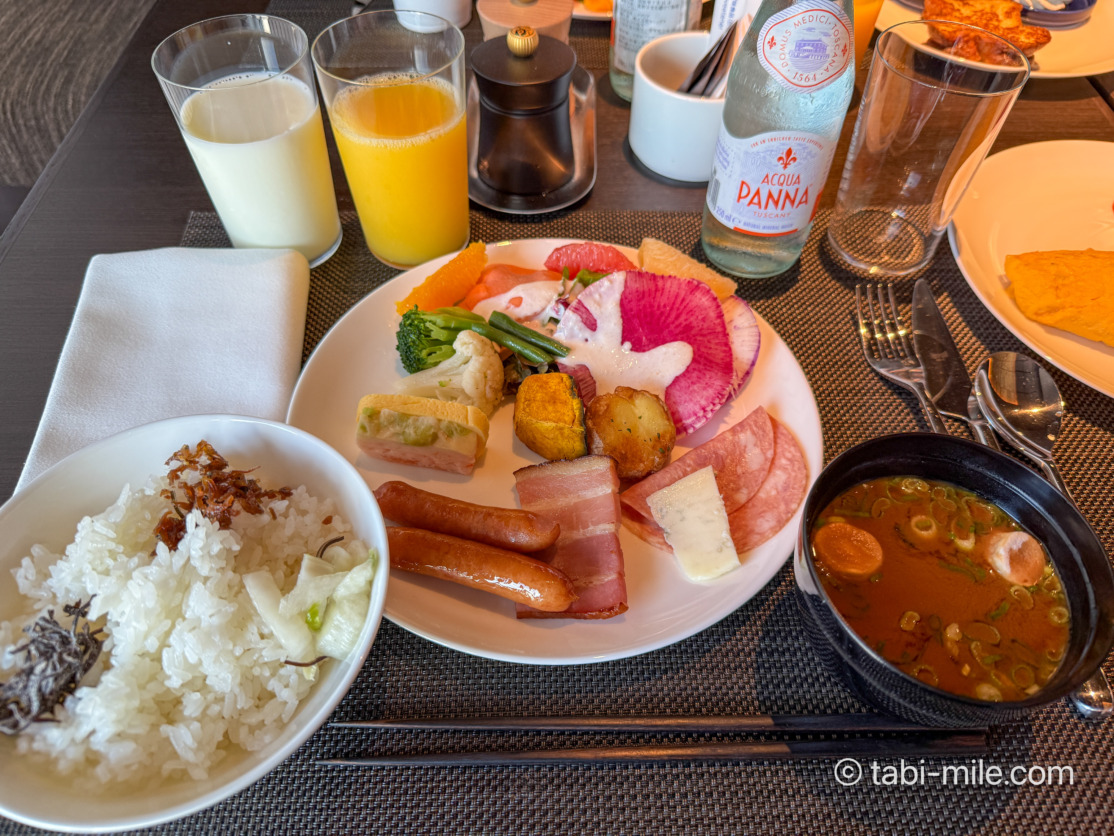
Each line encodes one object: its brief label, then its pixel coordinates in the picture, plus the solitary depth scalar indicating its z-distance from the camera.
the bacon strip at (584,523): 0.31
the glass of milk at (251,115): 0.41
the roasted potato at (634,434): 0.36
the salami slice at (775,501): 0.33
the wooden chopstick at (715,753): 0.29
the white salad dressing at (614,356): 0.39
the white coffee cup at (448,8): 0.60
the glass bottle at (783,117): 0.38
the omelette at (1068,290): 0.40
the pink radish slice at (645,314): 0.40
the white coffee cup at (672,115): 0.47
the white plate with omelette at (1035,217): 0.41
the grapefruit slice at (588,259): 0.43
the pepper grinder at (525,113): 0.45
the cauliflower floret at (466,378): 0.38
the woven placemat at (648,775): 0.28
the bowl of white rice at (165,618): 0.24
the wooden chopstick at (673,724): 0.29
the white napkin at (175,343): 0.39
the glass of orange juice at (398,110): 0.41
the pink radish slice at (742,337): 0.39
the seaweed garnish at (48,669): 0.24
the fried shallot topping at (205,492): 0.29
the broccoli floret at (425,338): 0.39
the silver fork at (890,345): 0.40
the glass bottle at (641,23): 0.52
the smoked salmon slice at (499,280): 0.42
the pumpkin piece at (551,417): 0.36
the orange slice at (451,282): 0.41
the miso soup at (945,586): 0.28
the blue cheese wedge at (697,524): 0.32
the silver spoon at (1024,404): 0.37
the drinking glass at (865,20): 0.52
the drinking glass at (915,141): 0.41
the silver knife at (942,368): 0.39
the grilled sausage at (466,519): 0.32
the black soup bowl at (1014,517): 0.25
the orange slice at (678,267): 0.42
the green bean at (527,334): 0.40
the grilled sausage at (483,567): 0.30
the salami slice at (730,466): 0.35
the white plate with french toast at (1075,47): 0.54
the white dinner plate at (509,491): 0.30
